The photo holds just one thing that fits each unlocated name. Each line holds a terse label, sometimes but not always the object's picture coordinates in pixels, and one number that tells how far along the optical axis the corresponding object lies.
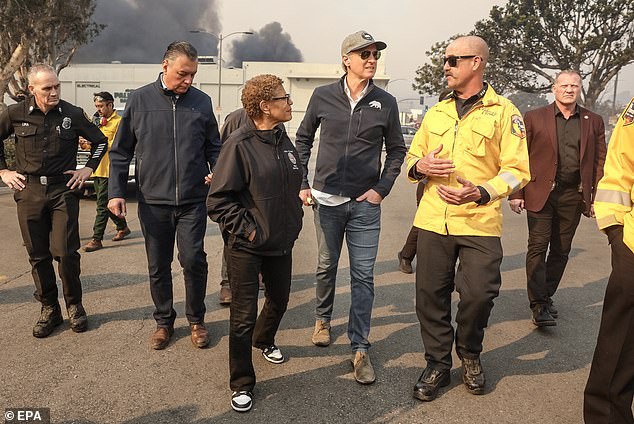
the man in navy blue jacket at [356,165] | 3.53
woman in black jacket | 2.92
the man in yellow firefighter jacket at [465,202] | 3.06
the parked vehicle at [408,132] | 30.73
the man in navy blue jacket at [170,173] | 3.71
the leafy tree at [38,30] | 19.41
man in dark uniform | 3.93
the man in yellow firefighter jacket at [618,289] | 2.41
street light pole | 32.12
